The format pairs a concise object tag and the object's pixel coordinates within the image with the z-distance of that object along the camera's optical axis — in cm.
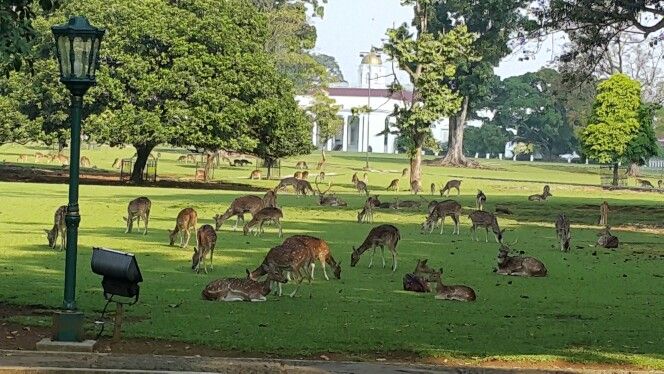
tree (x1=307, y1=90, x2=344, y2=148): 10394
